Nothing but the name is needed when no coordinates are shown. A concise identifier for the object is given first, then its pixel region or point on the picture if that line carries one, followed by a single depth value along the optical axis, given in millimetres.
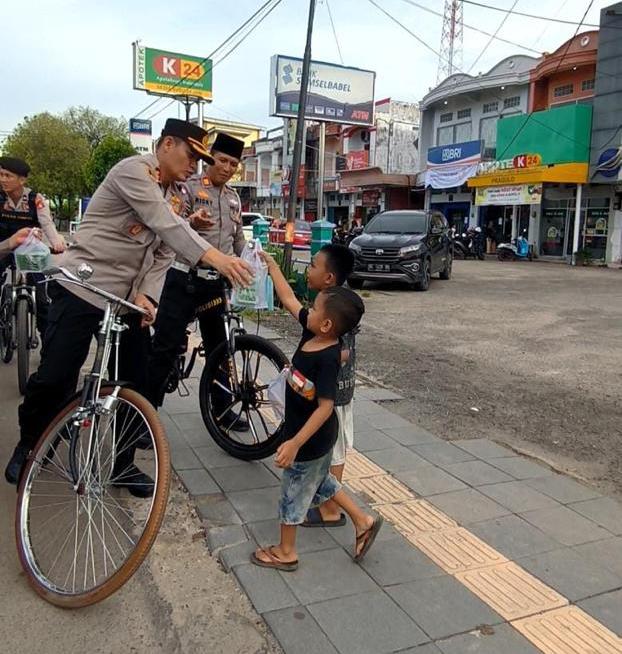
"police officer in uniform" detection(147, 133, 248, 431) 3902
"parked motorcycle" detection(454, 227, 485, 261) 25453
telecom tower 28019
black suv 12875
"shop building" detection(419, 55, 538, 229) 26219
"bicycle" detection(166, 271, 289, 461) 3771
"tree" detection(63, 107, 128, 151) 49500
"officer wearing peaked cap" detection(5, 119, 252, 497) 2951
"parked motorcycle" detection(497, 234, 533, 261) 24562
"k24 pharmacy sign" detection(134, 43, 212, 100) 37469
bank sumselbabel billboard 21250
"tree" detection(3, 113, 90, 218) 44438
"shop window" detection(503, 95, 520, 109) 26266
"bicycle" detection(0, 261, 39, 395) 4879
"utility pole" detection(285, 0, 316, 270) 11195
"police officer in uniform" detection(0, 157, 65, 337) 5039
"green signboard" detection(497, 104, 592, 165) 21797
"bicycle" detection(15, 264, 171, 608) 2500
